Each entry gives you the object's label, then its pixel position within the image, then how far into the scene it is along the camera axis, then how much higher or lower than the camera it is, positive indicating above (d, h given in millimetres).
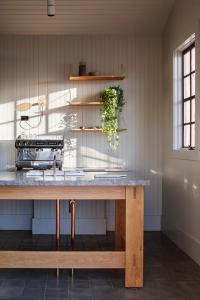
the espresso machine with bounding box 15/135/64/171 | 3940 -126
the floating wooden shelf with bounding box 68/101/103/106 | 4233 +514
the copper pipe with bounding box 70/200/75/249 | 2905 -669
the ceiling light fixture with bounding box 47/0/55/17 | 2721 +1131
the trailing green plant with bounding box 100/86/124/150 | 4177 +452
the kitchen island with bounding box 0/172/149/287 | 2550 -683
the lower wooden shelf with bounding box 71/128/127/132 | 4227 +176
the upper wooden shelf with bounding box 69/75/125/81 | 4214 +851
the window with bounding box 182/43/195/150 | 3577 +517
